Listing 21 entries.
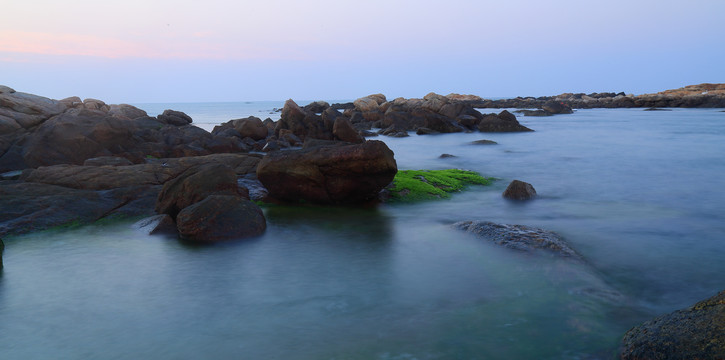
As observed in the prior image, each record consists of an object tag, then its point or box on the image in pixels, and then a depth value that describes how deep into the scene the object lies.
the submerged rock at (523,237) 9.75
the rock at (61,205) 12.03
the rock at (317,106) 72.50
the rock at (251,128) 31.64
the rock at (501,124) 45.38
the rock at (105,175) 14.48
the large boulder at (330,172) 13.73
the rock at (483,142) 34.03
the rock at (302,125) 32.72
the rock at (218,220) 11.05
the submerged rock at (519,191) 15.58
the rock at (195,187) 12.45
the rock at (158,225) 11.66
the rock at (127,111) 49.70
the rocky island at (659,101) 83.81
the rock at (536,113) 74.19
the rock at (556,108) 80.12
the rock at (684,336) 4.98
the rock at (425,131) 43.97
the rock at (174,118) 42.84
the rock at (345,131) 27.58
